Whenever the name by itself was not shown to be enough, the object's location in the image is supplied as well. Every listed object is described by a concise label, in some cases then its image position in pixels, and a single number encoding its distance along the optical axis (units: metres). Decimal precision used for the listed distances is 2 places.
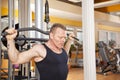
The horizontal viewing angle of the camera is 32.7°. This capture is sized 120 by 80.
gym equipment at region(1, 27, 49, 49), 1.94
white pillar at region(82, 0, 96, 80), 2.84
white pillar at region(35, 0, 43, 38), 2.59
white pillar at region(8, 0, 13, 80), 2.56
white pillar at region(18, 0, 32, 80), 3.46
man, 1.66
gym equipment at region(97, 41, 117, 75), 7.65
